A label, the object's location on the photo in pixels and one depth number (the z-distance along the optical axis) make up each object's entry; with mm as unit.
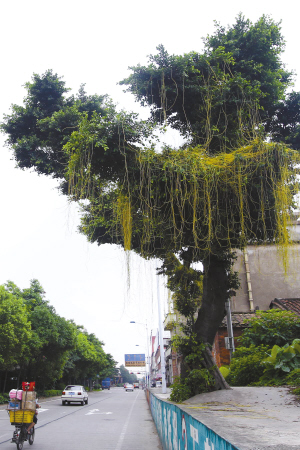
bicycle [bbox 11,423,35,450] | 8645
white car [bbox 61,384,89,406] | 28125
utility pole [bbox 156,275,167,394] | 24828
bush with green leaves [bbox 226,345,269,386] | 12000
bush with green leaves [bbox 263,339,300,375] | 10656
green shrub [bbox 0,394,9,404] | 26922
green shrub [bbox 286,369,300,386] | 9716
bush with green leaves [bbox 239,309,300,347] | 13773
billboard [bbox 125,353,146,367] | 90688
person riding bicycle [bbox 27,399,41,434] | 8967
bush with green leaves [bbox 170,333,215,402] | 8961
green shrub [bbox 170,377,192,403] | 9039
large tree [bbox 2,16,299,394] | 7789
